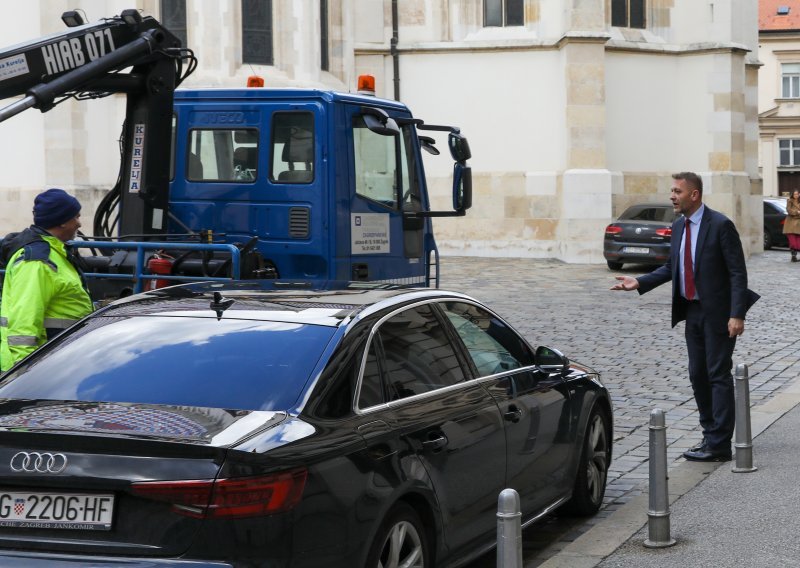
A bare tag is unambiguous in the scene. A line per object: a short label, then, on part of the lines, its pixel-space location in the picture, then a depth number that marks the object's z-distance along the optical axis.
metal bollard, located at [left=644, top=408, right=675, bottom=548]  11.19
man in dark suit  14.99
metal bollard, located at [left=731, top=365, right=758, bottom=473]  14.29
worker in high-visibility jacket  11.11
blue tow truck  20.51
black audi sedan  7.47
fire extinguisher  18.29
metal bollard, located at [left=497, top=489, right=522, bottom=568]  7.72
